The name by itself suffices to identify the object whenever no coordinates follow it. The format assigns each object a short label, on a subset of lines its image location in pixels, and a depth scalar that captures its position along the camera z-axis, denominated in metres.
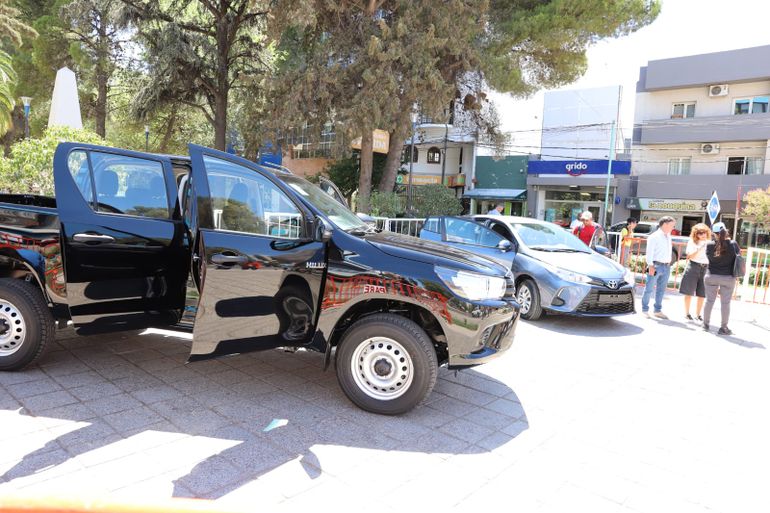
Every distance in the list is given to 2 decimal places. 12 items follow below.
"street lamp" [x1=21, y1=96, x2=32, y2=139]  19.60
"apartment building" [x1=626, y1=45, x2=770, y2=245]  28.08
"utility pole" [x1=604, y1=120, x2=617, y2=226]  27.67
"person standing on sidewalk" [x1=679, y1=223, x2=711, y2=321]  8.12
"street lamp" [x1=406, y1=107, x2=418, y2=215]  15.44
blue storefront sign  30.73
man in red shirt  10.56
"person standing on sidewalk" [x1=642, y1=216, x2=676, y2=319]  8.58
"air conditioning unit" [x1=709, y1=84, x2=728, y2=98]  29.08
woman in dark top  7.48
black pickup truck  3.97
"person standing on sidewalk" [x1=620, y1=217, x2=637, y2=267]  13.04
